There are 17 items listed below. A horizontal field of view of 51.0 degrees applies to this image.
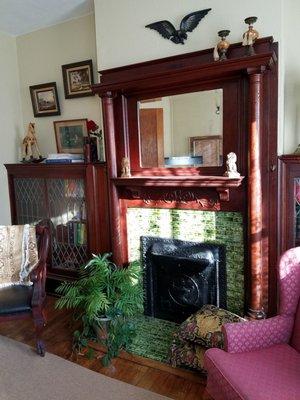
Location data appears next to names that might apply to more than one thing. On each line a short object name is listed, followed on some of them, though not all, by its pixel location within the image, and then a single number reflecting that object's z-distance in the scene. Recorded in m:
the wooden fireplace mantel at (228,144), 1.97
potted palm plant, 2.19
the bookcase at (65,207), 2.70
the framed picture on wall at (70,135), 2.97
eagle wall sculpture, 2.10
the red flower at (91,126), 2.77
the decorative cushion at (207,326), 1.94
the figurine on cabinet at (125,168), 2.46
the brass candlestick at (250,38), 1.88
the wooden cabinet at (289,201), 2.03
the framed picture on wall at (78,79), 2.83
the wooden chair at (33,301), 2.17
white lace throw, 2.50
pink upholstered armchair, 1.33
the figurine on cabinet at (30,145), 3.13
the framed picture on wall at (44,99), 3.05
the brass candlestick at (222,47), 1.94
